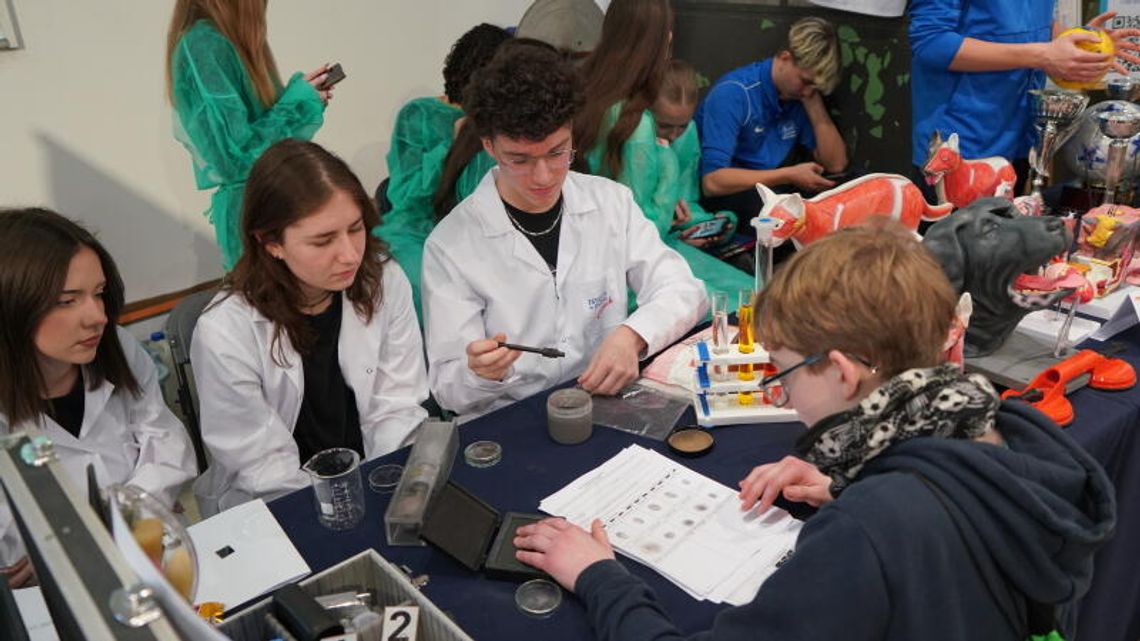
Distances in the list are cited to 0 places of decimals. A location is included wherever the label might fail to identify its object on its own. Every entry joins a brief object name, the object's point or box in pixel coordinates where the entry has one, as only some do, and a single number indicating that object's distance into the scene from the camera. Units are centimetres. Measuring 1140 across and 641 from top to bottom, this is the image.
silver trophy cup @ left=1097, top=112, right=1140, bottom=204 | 242
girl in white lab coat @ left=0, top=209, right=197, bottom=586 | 156
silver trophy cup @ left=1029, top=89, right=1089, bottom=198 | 243
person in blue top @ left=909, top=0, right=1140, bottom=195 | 257
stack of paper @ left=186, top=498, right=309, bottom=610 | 122
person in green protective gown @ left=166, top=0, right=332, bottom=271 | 257
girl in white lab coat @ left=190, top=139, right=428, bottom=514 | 172
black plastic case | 122
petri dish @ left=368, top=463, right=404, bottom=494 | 145
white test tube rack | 158
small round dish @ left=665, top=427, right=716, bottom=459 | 150
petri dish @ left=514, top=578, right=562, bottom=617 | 116
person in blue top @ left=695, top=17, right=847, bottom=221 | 352
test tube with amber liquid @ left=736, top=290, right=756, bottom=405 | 162
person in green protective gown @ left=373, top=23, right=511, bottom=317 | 284
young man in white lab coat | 181
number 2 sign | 105
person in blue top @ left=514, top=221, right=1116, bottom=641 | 91
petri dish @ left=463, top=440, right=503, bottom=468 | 150
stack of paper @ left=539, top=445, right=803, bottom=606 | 122
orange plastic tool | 155
